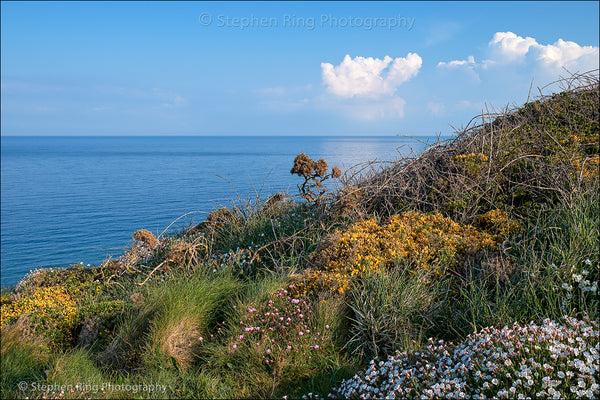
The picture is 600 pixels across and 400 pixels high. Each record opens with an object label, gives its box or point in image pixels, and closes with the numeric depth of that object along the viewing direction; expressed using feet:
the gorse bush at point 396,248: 16.08
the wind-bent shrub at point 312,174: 22.12
